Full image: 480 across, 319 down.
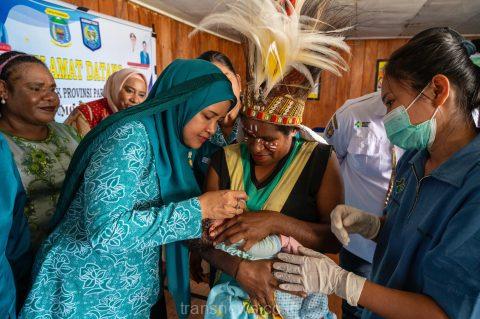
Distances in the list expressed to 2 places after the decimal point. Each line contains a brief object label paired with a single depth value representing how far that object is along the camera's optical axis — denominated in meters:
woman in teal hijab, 0.93
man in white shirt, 1.91
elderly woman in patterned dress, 1.42
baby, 1.03
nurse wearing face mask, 0.70
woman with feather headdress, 1.07
